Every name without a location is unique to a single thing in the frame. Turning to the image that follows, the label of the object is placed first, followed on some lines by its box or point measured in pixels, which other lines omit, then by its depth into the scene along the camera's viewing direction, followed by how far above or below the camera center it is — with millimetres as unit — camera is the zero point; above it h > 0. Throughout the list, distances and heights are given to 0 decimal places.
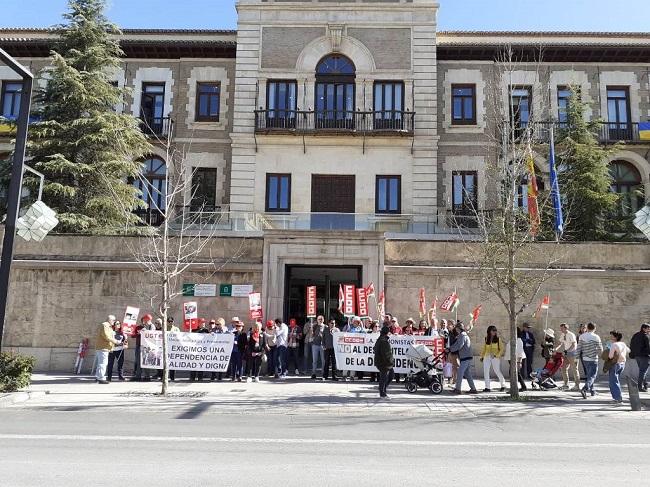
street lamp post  12742 +2830
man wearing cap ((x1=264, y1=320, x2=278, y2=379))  16438 -797
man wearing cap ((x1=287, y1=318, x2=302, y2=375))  17141 -970
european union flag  18970 +4044
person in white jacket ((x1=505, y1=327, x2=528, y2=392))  15003 -991
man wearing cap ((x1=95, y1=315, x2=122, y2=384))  15516 -1018
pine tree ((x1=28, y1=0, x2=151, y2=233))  22094 +6886
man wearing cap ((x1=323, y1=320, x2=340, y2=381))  16406 -932
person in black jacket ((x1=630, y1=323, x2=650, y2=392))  13258 -592
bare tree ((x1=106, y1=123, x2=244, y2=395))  14234 +1943
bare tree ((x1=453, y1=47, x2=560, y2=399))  14406 +2064
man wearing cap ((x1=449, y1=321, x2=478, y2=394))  14508 -978
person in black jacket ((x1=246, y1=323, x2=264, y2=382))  16062 -984
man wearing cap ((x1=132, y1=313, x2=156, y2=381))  16344 -1055
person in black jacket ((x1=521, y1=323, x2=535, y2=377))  16500 -711
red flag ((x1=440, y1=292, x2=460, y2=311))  17578 +469
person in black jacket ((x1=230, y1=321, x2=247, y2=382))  16172 -1179
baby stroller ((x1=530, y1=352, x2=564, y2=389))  15328 -1334
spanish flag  16759 +3857
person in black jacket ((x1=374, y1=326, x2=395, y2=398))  13219 -971
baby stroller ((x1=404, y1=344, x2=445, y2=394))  14367 -1324
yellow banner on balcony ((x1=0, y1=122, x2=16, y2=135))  29219 +9114
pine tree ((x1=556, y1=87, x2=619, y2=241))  24609 +6102
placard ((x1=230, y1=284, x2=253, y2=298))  18609 +742
